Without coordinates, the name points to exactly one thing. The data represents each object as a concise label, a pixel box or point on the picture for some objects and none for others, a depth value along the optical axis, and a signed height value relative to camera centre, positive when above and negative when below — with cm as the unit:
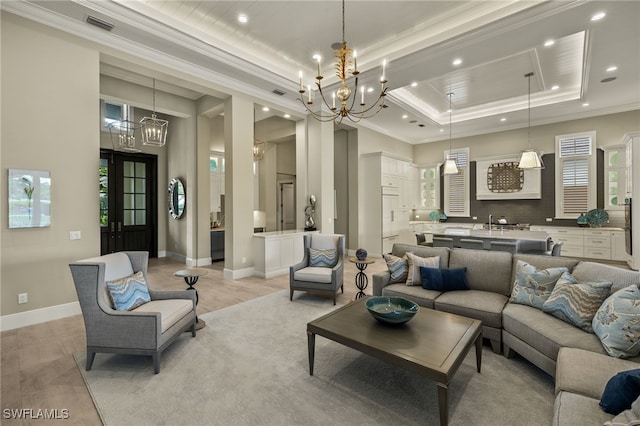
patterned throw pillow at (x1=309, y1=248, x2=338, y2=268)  452 -73
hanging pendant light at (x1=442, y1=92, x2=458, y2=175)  649 +102
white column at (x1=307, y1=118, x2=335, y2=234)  665 +104
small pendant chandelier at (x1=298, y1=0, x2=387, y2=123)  315 +214
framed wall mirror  705 +35
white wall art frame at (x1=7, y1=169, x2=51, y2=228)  329 +17
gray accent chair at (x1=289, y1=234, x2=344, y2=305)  409 -91
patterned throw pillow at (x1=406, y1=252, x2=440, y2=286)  343 -64
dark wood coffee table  180 -94
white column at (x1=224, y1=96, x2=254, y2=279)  553 +54
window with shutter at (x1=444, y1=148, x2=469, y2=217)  891 +73
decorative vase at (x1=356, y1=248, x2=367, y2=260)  424 -64
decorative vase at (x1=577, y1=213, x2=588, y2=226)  689 -22
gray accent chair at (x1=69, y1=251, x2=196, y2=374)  240 -94
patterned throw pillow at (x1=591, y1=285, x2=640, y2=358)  185 -76
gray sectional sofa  158 -94
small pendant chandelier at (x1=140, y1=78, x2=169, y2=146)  480 +135
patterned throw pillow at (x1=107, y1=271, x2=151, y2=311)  260 -75
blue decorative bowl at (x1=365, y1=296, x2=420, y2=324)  226 -82
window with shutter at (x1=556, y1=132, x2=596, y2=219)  693 +90
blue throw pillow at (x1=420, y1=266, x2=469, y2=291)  323 -77
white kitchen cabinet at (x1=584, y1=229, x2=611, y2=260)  655 -76
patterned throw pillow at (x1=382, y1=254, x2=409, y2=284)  357 -72
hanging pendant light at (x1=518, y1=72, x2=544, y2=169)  541 +97
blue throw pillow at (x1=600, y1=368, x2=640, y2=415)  131 -84
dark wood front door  694 +26
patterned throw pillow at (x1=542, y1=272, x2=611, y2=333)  222 -72
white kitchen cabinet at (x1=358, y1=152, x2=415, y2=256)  773 +24
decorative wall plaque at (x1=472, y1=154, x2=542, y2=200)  773 +88
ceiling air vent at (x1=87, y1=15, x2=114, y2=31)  352 +237
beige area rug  192 -135
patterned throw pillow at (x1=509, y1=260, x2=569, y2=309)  264 -69
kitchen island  443 -42
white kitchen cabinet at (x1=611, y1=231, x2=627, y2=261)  636 -79
